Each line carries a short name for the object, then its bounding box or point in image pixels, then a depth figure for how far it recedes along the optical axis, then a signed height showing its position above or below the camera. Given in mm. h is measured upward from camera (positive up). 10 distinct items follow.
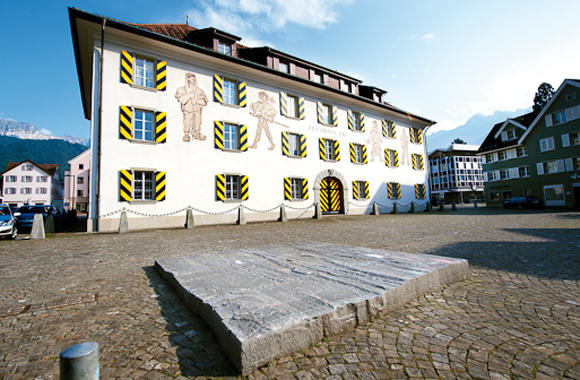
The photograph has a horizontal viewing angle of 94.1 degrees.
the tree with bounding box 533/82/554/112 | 37969 +14414
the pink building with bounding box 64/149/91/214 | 50500 +7229
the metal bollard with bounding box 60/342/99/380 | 1039 -573
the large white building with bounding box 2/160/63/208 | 55719 +7172
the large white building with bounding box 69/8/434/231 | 11133 +4100
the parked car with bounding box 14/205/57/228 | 12578 -76
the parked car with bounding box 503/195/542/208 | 25578 -504
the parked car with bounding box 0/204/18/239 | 8735 -227
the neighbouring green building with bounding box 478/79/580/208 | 24109 +4247
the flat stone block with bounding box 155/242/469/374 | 1738 -764
